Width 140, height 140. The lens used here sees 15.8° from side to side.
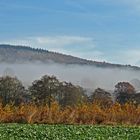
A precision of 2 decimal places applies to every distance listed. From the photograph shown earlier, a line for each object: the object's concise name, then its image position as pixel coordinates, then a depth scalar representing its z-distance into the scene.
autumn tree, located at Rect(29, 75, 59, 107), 66.06
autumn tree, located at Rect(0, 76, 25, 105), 66.88
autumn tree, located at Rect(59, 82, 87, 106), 66.62
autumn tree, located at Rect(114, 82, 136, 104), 78.31
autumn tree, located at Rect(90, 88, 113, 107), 77.88
